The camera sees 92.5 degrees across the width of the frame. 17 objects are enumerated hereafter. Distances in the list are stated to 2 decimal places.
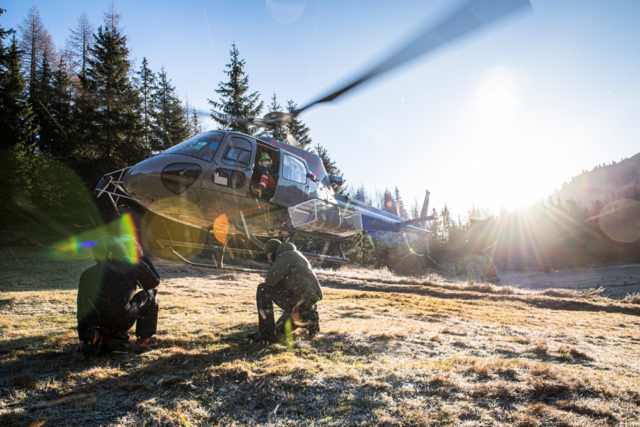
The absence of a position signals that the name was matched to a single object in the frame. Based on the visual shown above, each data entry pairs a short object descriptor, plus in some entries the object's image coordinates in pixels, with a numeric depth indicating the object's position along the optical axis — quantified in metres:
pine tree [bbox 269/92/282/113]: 26.58
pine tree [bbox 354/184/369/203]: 64.21
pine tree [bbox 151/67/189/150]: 19.50
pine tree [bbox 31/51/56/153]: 18.77
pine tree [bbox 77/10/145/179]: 15.07
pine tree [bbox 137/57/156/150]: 20.77
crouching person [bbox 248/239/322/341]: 4.06
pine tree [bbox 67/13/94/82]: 21.93
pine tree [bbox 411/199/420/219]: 79.81
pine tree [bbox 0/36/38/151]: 13.41
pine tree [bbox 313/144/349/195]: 26.31
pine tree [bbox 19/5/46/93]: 22.73
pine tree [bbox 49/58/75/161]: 15.72
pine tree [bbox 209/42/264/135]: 21.12
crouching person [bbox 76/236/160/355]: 3.34
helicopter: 5.12
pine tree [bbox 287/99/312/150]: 25.91
